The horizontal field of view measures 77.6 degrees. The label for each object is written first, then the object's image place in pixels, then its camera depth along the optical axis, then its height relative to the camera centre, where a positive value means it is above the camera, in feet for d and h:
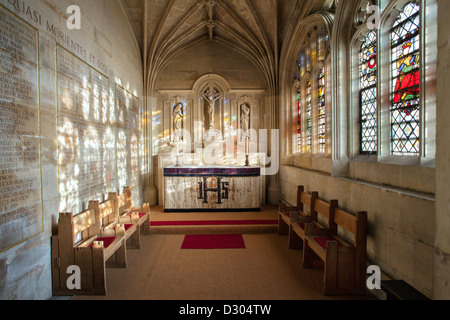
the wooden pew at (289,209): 16.95 -3.46
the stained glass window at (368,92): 13.87 +3.25
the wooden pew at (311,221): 14.08 -3.66
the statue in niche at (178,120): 28.30 +3.87
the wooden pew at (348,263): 10.72 -4.14
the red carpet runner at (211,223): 19.84 -4.68
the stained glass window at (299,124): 24.56 +2.95
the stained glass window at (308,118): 22.32 +3.14
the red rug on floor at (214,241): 16.70 -5.24
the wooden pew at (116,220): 14.87 -3.56
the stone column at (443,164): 7.07 -0.24
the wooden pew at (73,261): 11.08 -4.05
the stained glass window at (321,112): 19.81 +3.13
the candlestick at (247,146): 27.57 +1.14
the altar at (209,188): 23.44 -2.51
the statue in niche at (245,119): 28.40 +3.89
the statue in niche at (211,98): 28.43 +6.07
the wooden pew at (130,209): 18.29 -3.39
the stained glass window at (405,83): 10.85 +2.95
